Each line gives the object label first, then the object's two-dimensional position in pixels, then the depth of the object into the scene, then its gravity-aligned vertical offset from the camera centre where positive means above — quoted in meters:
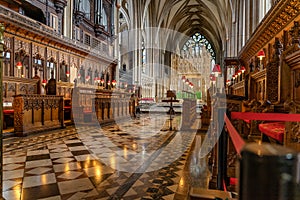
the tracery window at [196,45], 37.22 +8.76
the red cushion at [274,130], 2.40 -0.40
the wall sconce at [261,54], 7.01 +1.34
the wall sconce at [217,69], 10.96 +1.36
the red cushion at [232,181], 2.38 -0.92
